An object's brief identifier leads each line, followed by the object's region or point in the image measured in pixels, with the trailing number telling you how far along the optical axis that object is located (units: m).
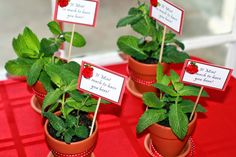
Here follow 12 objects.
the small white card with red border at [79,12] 1.57
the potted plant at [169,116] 1.42
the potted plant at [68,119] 1.40
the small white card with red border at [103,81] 1.36
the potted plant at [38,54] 1.57
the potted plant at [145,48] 1.77
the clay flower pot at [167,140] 1.46
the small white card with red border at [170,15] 1.60
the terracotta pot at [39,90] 1.65
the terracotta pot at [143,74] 1.76
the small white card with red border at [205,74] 1.44
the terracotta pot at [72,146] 1.40
